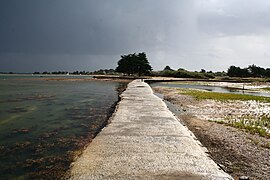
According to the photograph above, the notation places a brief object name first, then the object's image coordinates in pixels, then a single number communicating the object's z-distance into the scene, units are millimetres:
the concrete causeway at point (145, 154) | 6335
